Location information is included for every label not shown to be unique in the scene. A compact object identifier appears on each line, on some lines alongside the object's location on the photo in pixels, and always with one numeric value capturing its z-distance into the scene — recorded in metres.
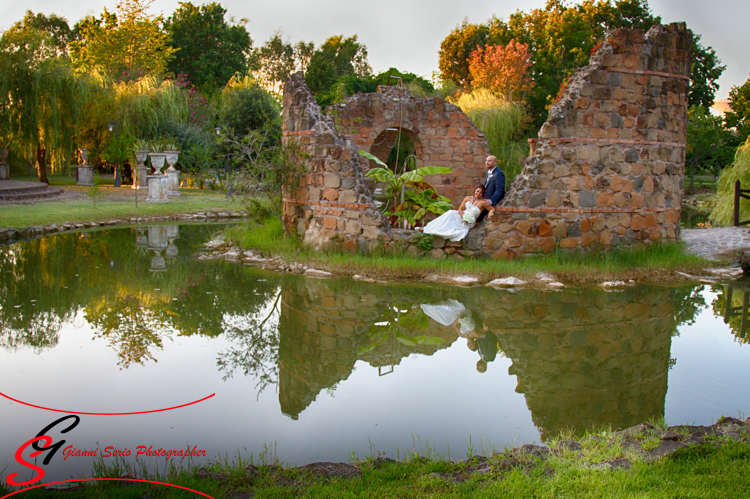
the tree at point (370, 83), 34.97
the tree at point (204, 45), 45.43
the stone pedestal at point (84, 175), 28.20
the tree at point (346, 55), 53.78
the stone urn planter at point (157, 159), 22.16
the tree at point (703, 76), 37.25
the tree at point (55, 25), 49.27
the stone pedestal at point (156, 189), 20.33
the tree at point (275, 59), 57.81
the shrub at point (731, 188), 16.89
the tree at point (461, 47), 43.66
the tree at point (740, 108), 31.70
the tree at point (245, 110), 29.25
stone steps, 19.41
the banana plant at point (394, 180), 11.51
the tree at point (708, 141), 30.69
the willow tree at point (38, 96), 21.28
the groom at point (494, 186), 10.53
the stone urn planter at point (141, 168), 23.48
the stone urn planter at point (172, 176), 23.00
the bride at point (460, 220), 10.38
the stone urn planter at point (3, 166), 26.80
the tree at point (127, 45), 37.84
